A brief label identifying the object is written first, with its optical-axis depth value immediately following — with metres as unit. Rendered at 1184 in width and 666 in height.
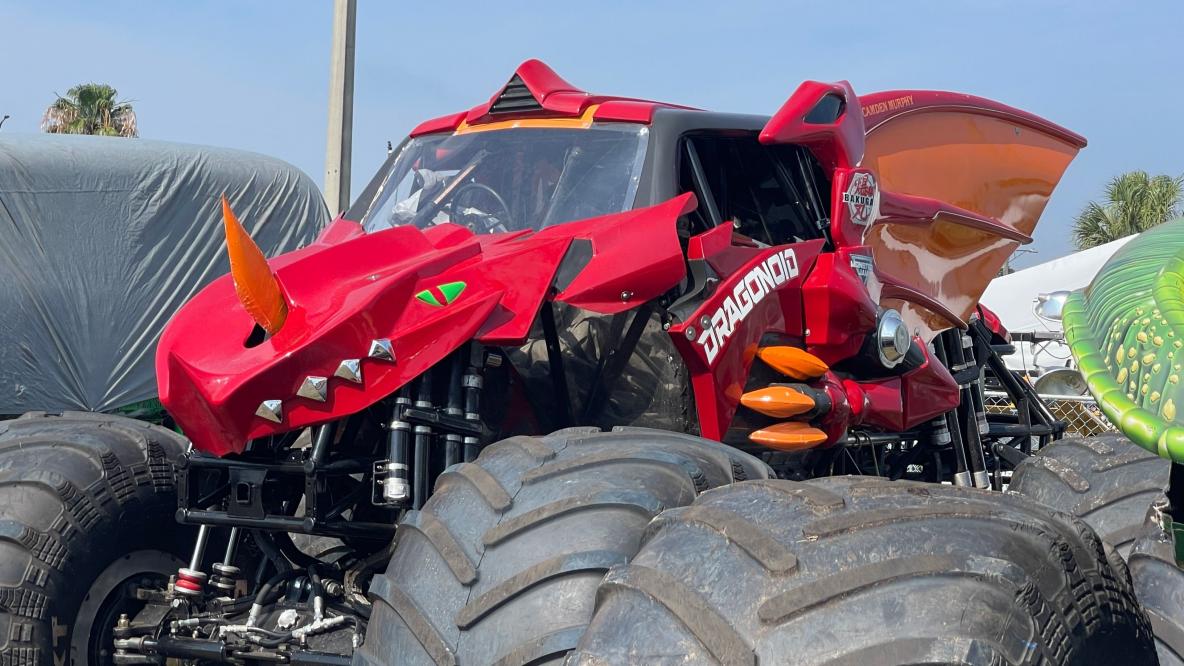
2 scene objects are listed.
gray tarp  12.05
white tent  17.30
